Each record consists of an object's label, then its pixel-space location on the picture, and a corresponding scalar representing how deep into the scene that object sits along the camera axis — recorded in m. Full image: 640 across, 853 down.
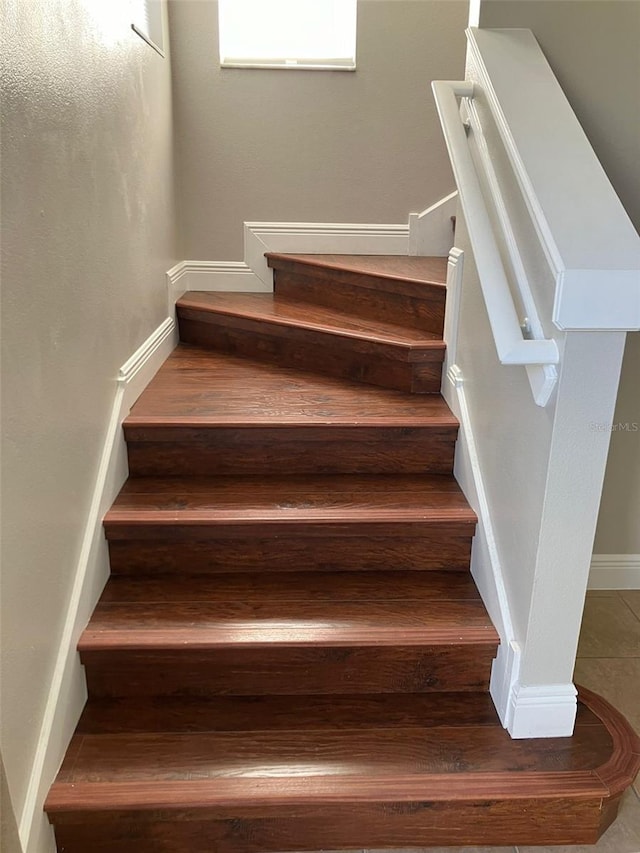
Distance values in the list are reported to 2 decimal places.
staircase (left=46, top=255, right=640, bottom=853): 1.48
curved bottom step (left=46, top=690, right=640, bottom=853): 1.45
